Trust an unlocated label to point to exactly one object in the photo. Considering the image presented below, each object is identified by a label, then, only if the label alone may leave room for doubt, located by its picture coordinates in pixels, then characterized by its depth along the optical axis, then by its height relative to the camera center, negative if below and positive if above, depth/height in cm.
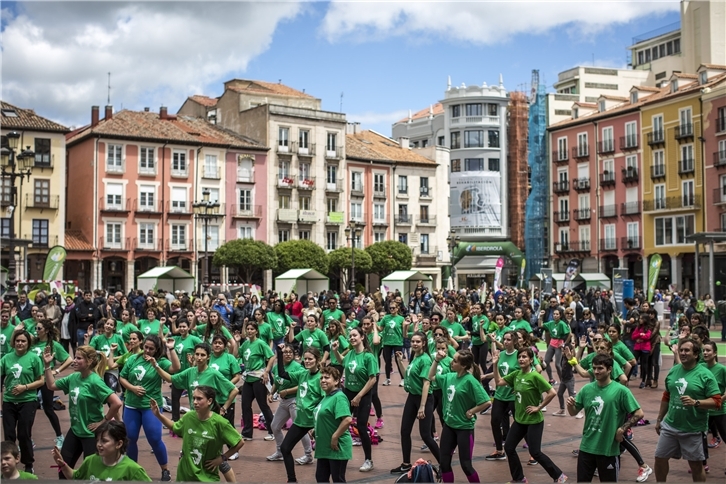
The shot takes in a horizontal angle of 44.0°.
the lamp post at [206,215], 3571 +296
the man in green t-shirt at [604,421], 802 -132
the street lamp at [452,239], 4850 +209
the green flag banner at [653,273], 3478 +4
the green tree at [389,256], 6234 +147
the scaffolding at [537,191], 6844 +649
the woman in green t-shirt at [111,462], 618 -128
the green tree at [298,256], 5853 +144
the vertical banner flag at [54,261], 2948 +64
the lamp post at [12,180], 2231 +256
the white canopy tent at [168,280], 3812 -3
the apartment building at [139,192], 5553 +564
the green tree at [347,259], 6050 +124
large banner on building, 7625 +656
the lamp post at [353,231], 4816 +290
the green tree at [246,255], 5638 +147
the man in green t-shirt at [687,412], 855 -133
